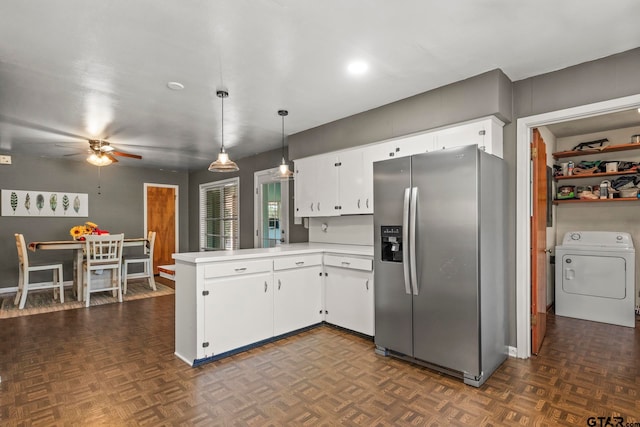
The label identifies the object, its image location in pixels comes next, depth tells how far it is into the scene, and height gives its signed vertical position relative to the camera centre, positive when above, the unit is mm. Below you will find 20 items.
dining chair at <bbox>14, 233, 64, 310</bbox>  4672 -772
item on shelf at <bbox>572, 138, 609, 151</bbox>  4275 +911
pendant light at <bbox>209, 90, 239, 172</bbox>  3197 +521
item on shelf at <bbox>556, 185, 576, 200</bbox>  4418 +313
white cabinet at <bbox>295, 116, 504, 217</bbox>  2932 +605
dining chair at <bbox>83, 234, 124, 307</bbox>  4828 -587
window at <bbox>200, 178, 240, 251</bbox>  6750 +62
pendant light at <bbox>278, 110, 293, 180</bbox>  3646 +485
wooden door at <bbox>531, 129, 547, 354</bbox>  2979 -257
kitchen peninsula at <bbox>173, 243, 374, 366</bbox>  2797 -733
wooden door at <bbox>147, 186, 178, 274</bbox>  7516 -66
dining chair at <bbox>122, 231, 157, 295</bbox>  5598 -712
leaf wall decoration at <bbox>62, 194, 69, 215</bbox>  6395 +310
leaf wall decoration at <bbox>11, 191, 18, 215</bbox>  5910 +309
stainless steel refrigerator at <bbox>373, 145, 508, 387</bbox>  2438 -343
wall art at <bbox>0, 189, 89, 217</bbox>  5898 +278
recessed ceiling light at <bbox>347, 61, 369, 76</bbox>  2678 +1216
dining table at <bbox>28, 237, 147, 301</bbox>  4879 -464
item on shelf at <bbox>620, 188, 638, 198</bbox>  4012 +283
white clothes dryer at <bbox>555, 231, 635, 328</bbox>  3768 -720
